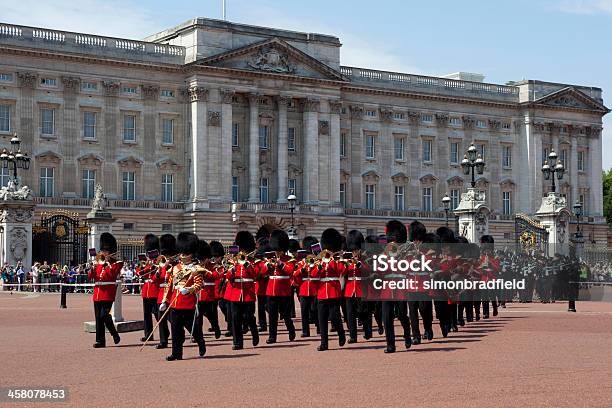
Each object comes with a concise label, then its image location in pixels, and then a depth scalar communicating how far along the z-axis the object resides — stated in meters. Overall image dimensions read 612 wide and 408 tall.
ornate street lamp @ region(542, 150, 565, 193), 41.63
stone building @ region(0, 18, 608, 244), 61.50
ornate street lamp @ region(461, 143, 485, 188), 40.50
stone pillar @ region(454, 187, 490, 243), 43.06
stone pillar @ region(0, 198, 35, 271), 40.66
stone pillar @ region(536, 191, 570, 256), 44.38
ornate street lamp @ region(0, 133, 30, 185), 43.12
